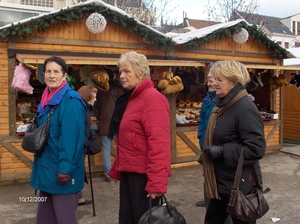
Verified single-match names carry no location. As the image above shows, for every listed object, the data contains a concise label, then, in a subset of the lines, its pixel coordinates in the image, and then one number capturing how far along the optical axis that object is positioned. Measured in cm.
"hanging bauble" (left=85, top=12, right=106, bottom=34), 645
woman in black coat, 268
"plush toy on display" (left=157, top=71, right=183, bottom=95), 696
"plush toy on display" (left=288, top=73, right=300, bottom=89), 955
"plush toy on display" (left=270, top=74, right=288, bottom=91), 874
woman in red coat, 269
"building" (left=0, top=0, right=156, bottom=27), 848
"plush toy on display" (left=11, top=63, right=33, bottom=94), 582
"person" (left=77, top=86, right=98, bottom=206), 505
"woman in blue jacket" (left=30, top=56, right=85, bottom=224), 284
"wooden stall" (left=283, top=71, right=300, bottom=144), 1145
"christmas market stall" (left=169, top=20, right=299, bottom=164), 784
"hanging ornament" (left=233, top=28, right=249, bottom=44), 823
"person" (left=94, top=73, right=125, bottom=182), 646
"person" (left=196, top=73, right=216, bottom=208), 473
